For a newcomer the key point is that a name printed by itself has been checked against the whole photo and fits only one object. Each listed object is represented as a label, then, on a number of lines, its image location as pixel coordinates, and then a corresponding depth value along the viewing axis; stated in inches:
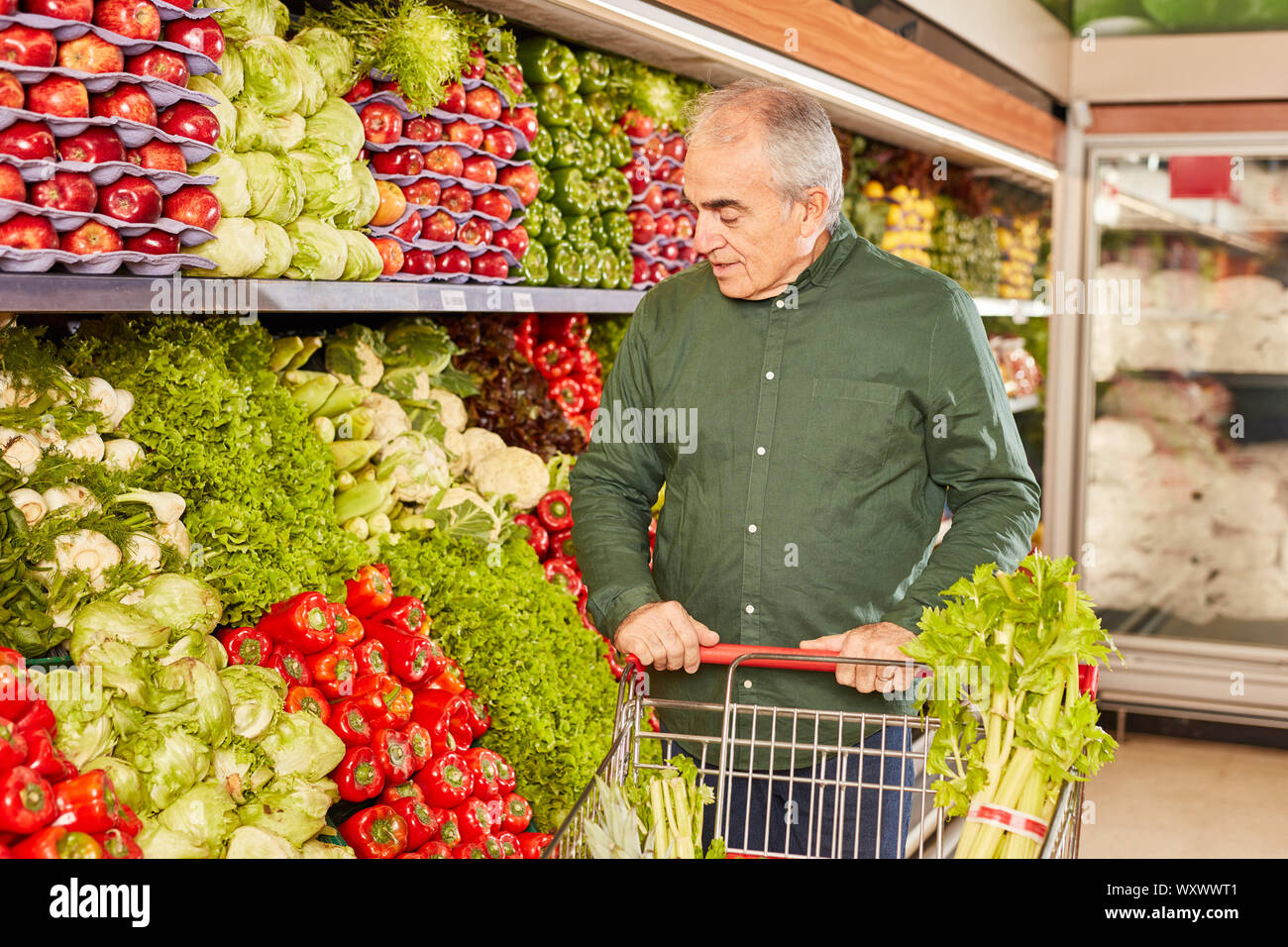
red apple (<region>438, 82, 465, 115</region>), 117.3
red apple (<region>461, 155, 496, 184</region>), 123.0
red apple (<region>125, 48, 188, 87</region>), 79.7
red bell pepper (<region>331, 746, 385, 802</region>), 94.9
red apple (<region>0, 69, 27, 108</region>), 70.8
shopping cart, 68.5
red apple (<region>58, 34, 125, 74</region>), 75.0
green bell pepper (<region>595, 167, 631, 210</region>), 147.9
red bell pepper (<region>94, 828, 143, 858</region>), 63.8
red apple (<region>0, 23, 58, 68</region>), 71.6
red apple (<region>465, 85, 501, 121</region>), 122.0
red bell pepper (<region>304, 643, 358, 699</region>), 99.3
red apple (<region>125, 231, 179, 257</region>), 80.3
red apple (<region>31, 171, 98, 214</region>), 73.4
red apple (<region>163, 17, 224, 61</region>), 82.7
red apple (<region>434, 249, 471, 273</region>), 118.9
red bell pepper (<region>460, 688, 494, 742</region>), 111.0
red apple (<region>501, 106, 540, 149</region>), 129.0
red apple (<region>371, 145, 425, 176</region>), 114.7
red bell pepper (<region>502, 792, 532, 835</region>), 106.7
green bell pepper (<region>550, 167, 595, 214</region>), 140.8
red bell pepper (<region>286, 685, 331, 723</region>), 94.9
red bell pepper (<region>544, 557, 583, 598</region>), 139.0
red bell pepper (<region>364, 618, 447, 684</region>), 107.7
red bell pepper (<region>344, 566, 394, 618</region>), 108.3
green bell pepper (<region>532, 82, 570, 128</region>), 136.6
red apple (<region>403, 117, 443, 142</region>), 117.1
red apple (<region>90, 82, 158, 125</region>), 78.0
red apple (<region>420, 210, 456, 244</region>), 117.0
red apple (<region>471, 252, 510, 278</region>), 123.9
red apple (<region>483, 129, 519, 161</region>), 125.9
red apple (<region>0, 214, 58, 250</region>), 71.2
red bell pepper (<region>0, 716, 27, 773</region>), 62.8
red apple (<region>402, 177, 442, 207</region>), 115.8
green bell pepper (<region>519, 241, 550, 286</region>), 130.6
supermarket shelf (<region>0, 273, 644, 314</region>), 71.9
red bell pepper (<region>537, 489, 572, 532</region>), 142.8
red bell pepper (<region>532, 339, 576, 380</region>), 159.9
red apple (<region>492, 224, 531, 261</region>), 126.1
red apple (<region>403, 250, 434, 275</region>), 115.3
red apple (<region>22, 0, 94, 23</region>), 73.2
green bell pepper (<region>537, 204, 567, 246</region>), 135.8
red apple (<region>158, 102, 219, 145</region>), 83.4
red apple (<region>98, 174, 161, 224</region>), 77.6
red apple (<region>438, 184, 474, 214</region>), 119.4
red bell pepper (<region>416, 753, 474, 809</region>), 101.8
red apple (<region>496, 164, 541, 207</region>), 129.6
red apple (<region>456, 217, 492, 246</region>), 121.4
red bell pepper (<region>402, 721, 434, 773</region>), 101.5
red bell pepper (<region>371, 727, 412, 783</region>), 98.5
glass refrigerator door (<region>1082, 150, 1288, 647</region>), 237.9
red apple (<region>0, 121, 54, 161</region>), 71.8
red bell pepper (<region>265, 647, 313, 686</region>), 97.1
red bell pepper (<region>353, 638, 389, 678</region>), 103.7
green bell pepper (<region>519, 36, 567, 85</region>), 133.6
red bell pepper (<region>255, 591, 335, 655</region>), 98.6
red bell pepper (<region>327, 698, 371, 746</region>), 97.6
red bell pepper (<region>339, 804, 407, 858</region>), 94.4
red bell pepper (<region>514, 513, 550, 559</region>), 139.6
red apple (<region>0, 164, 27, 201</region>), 70.6
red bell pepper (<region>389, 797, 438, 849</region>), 97.6
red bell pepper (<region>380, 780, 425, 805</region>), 99.0
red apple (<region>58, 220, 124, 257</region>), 75.5
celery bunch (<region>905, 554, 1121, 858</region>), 67.1
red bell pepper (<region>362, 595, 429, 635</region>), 110.3
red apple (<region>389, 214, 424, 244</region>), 112.7
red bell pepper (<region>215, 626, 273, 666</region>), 95.7
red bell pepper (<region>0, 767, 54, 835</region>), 60.8
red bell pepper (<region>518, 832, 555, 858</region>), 104.0
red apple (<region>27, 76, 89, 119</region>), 73.7
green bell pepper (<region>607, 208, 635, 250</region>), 147.9
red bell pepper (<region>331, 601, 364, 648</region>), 102.1
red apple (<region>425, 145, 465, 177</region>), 119.0
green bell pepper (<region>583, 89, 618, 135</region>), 144.9
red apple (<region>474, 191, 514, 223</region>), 124.5
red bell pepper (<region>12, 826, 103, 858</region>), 60.5
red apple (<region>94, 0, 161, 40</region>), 76.8
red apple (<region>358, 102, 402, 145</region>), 112.7
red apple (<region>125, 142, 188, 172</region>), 81.0
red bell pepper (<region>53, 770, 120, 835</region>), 63.9
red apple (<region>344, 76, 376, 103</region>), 110.9
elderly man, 91.4
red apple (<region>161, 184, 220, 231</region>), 83.8
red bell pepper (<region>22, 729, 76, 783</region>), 65.6
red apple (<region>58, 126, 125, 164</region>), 75.3
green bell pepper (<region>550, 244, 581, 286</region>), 136.3
